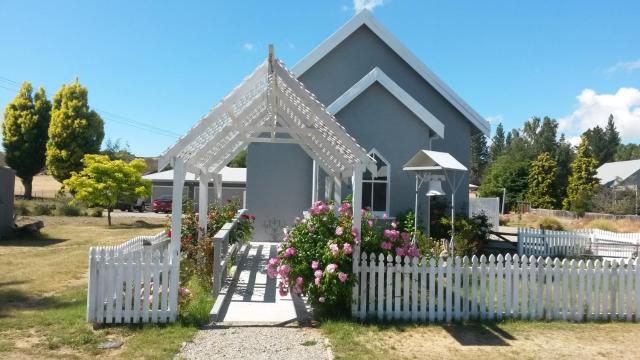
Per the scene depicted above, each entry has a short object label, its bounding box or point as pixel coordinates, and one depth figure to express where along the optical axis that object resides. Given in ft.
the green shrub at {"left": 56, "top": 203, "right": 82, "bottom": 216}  92.79
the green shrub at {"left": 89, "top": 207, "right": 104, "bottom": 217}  94.58
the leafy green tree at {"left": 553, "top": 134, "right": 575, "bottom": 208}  148.05
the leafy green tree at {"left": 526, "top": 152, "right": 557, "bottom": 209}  143.74
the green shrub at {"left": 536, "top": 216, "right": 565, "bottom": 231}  82.07
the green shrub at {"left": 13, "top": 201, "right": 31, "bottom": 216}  86.38
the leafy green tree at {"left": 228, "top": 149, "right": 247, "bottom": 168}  235.03
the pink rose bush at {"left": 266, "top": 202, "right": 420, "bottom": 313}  23.01
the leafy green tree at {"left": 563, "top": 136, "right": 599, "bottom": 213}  136.67
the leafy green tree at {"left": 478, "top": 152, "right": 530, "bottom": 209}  159.53
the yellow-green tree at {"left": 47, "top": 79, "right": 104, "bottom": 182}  122.93
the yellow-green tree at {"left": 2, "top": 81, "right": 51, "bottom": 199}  131.54
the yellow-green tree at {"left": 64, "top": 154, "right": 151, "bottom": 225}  80.28
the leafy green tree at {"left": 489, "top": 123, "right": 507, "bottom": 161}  372.38
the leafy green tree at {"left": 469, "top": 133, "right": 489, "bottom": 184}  312.62
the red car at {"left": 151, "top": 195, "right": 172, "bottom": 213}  115.96
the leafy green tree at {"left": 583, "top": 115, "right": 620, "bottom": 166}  268.41
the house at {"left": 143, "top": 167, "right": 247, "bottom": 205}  117.65
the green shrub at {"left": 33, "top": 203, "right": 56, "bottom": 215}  90.89
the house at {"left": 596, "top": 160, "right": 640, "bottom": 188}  151.39
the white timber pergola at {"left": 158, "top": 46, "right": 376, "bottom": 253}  23.03
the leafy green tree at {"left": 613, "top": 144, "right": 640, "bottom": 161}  320.74
